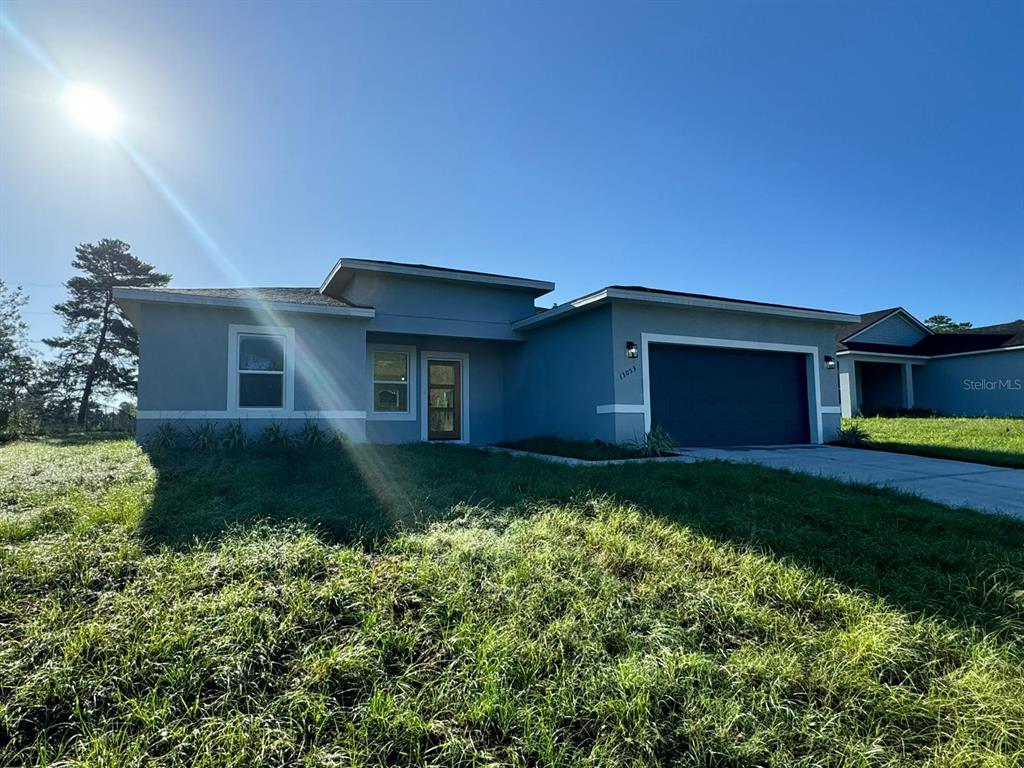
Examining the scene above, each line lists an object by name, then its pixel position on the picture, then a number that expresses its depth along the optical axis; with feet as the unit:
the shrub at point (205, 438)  27.55
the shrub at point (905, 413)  62.54
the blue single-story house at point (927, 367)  62.44
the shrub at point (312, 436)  29.72
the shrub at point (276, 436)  28.96
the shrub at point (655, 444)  28.48
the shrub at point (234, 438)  28.04
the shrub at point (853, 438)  35.44
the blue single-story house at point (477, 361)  29.17
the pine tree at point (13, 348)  78.38
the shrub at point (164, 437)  27.12
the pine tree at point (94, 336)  83.97
